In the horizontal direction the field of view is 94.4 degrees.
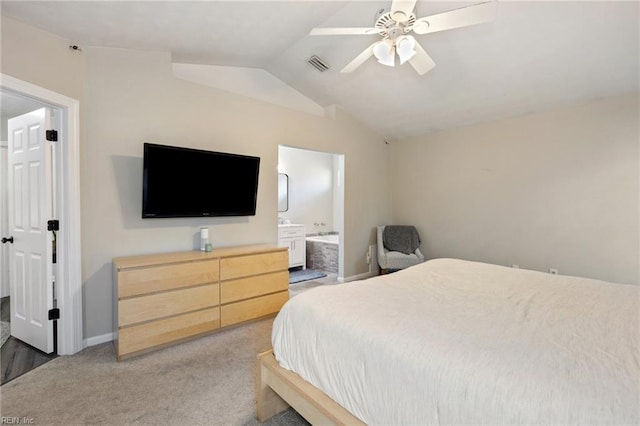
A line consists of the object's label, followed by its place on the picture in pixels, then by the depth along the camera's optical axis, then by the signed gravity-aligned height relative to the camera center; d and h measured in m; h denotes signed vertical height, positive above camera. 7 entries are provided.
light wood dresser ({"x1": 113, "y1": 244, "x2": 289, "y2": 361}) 2.39 -0.78
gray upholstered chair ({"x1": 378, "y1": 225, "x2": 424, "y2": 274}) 4.55 -0.77
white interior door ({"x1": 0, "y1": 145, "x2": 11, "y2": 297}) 3.69 -0.22
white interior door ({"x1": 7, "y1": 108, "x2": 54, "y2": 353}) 2.45 -0.19
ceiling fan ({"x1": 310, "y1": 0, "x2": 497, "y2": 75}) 1.85 +1.26
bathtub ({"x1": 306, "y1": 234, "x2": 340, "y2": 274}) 5.28 -0.83
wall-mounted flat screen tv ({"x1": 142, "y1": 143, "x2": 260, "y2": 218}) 2.74 +0.25
